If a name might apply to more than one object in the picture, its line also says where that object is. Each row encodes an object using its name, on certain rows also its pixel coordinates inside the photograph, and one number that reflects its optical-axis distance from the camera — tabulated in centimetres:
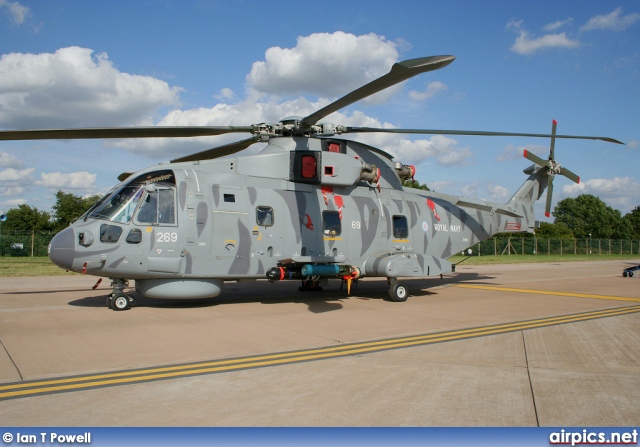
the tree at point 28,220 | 6538
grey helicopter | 1073
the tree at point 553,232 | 8310
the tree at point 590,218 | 10600
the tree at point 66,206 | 5131
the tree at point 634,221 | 10644
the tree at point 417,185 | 5270
